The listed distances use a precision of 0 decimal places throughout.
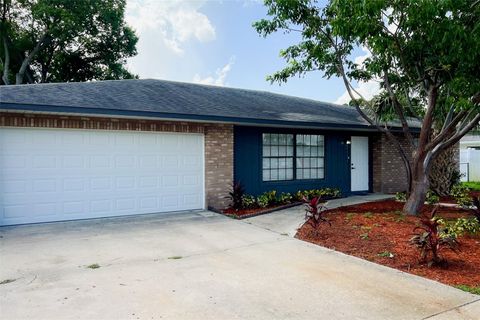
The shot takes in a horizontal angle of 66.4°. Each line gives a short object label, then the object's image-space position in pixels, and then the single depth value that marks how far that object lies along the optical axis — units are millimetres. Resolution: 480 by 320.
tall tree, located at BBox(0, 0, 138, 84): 24453
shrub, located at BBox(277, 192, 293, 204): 11000
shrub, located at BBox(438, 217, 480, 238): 7125
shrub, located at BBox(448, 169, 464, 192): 13070
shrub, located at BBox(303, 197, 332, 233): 7051
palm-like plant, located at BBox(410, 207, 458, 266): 5258
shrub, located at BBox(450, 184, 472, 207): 10359
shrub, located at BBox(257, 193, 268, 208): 10414
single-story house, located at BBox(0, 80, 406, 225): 7660
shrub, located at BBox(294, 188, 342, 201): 11431
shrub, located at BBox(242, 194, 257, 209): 10180
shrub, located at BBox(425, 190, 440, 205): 11320
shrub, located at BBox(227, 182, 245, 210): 9984
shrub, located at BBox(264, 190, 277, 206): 10703
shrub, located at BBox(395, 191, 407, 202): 11691
